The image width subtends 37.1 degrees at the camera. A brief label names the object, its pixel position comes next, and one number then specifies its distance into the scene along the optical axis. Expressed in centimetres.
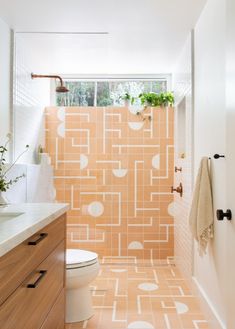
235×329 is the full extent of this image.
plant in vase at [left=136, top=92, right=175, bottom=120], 407
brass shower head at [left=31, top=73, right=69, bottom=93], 354
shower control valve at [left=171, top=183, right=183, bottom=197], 353
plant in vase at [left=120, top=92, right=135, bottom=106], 407
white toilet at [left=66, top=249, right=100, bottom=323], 241
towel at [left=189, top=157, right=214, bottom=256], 227
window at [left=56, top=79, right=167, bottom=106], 393
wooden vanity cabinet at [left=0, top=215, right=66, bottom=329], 112
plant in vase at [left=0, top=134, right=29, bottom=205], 258
